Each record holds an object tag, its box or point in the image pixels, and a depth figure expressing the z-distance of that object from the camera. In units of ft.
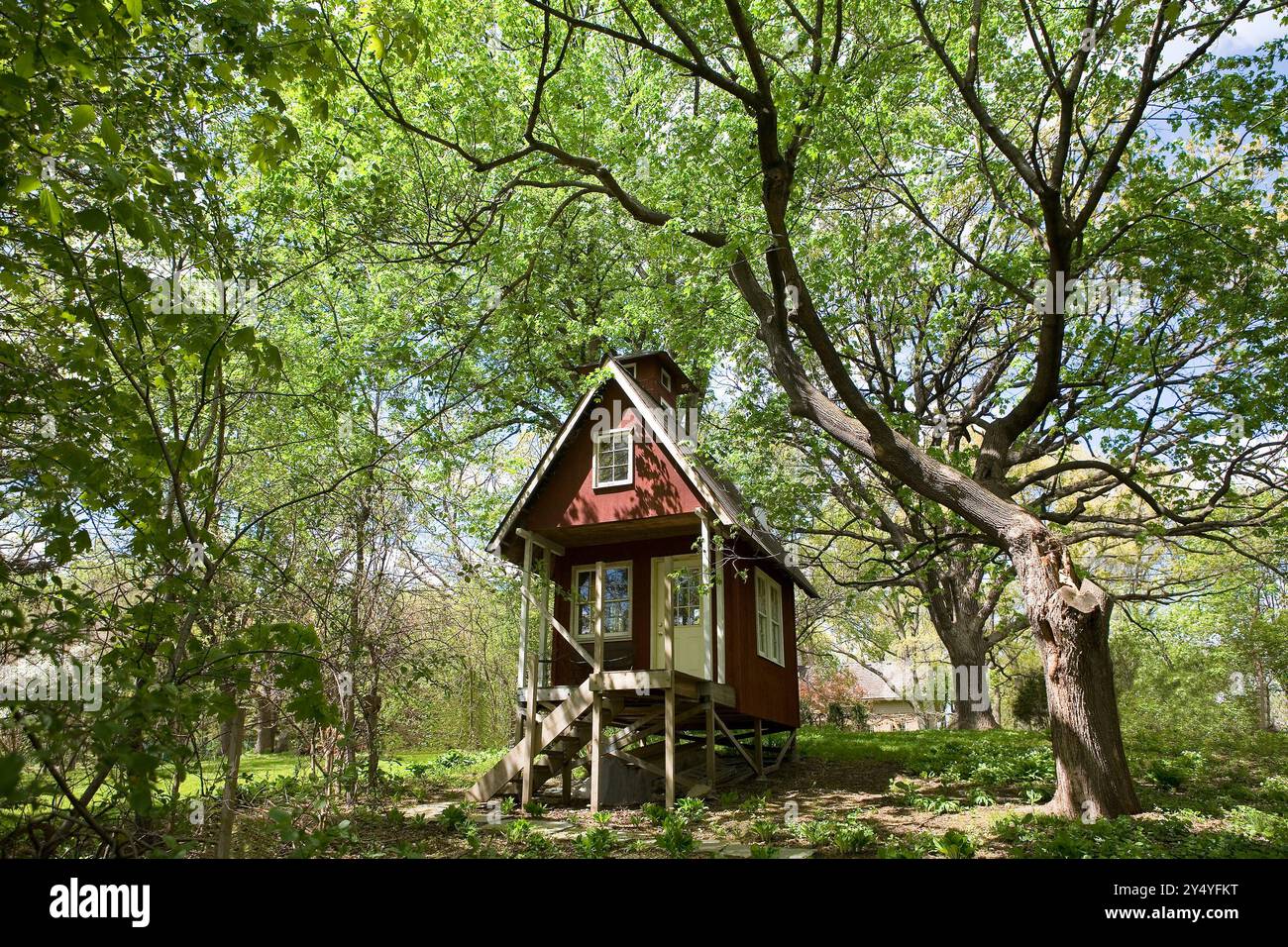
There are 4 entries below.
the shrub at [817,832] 30.01
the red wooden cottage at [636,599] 45.75
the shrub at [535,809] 41.11
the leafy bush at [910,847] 24.47
